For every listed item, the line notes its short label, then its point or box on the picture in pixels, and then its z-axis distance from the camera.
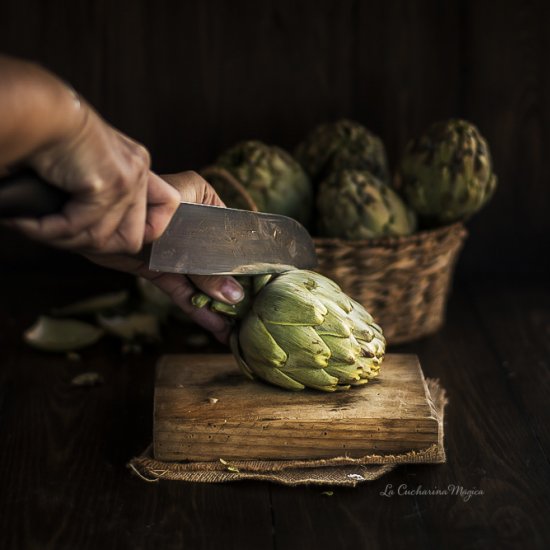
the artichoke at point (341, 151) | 1.60
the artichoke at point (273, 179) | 1.52
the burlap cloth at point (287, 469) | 1.15
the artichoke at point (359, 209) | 1.48
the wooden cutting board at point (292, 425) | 1.17
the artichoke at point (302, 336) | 1.19
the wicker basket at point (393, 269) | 1.46
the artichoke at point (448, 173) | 1.51
